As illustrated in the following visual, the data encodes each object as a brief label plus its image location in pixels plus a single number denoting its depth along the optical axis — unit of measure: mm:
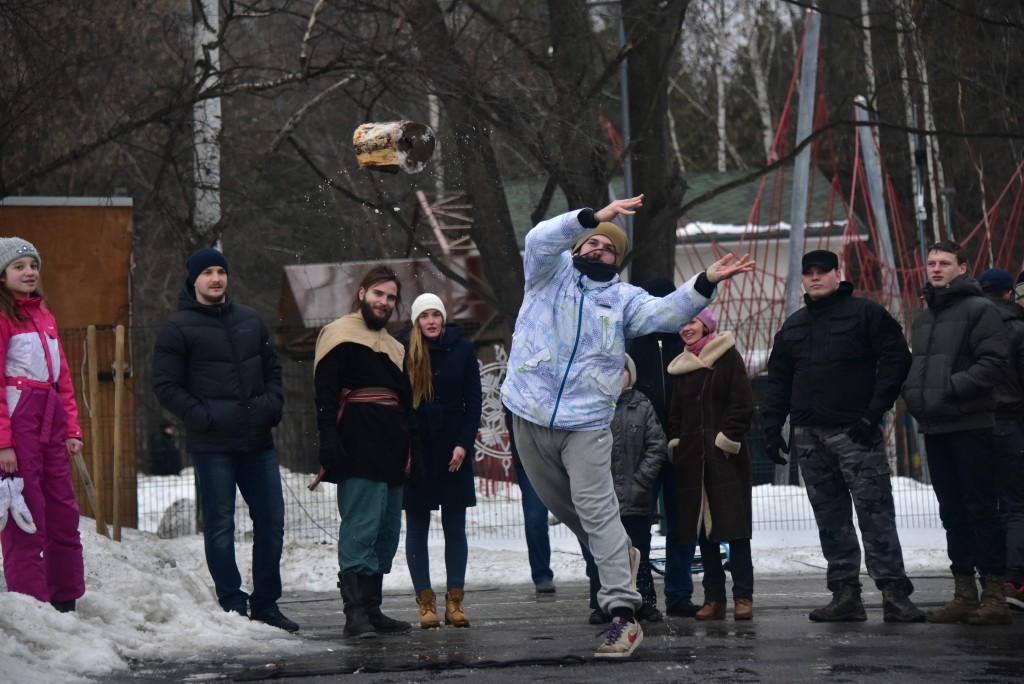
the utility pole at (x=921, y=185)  23797
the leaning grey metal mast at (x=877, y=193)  21109
